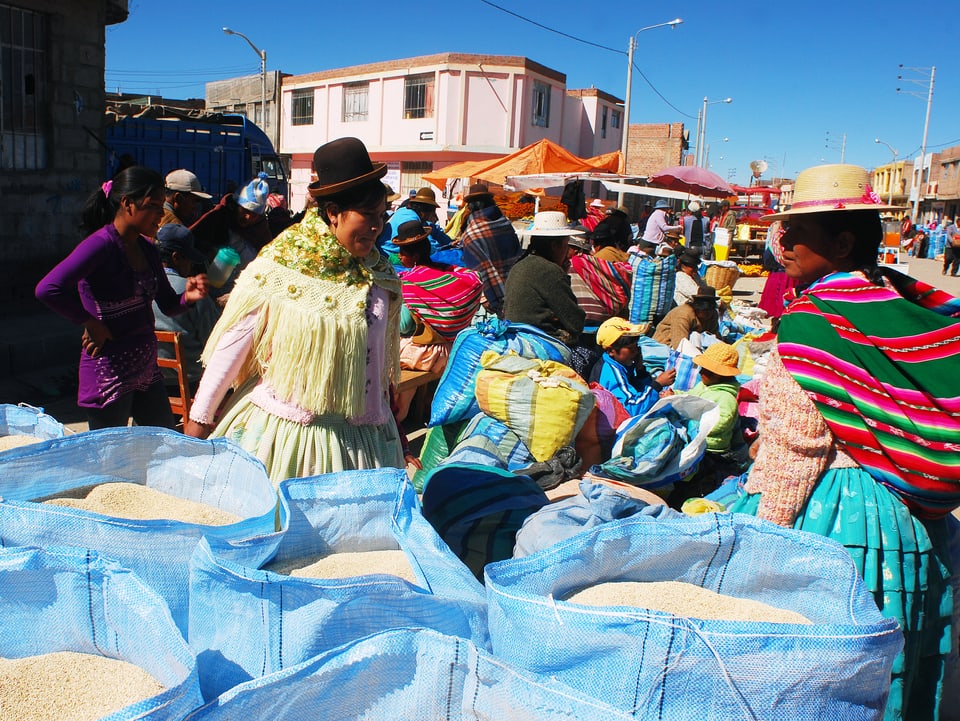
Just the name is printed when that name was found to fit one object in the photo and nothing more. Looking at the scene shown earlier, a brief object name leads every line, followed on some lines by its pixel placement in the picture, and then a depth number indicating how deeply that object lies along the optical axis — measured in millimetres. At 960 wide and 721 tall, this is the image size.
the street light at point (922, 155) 48000
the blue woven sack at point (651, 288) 8906
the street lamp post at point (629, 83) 23547
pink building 34812
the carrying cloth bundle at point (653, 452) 4145
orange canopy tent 16500
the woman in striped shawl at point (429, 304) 5781
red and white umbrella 19188
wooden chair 4727
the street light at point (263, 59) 30638
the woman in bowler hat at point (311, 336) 2295
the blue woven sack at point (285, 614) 1316
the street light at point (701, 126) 49312
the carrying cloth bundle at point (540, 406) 3891
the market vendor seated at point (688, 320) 7414
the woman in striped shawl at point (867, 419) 1917
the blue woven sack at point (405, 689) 1082
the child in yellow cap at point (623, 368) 5492
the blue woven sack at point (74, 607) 1223
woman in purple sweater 3184
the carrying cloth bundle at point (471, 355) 4566
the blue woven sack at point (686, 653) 1237
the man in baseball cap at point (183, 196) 6027
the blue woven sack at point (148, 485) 1465
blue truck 14547
